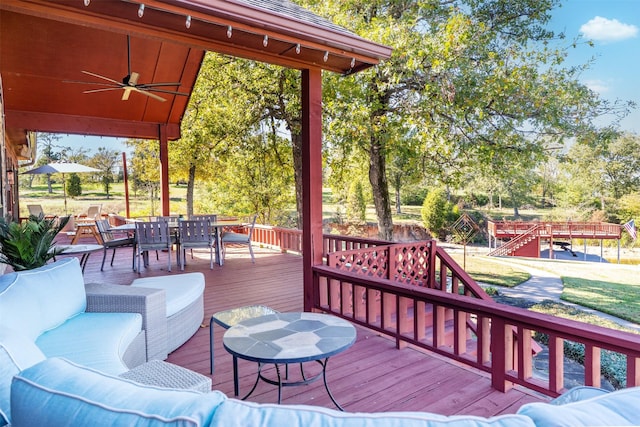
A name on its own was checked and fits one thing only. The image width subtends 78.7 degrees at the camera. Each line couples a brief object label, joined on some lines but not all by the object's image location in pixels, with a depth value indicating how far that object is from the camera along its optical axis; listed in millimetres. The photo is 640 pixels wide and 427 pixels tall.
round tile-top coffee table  1921
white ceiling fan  5320
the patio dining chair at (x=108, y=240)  6487
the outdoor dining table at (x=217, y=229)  6688
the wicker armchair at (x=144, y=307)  2734
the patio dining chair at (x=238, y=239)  7305
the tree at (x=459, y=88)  6883
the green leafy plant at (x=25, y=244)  2746
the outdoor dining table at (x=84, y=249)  5386
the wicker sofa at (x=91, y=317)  2070
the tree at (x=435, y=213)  19375
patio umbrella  10312
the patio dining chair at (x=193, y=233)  6484
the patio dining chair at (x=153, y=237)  6180
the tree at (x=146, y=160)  13200
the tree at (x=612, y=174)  24016
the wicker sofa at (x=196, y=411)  755
